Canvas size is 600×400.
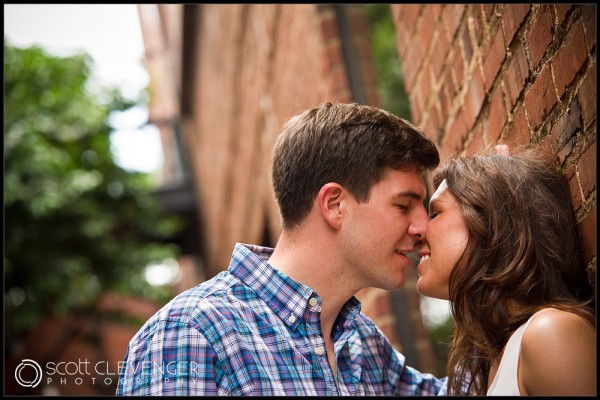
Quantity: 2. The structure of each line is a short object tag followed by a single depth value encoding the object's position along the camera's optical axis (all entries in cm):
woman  147
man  162
